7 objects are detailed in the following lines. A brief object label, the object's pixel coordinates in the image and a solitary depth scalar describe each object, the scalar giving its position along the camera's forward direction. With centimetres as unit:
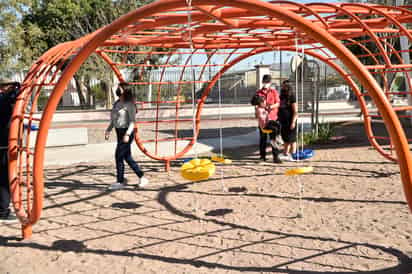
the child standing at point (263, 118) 704
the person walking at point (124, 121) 556
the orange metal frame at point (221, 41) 262
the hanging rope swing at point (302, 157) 352
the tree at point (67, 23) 2076
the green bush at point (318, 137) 973
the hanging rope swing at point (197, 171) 376
